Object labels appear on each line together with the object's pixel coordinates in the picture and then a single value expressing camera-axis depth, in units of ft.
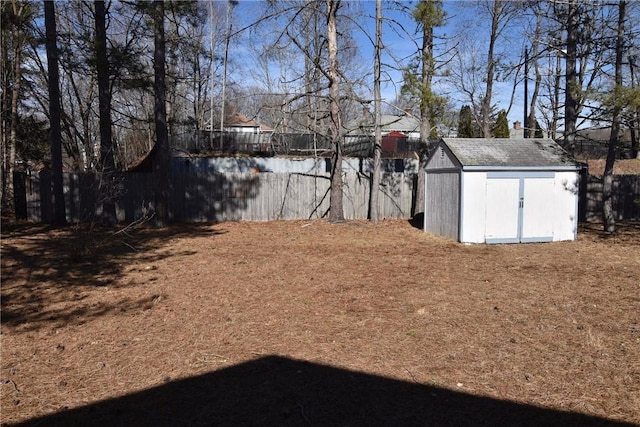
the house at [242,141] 103.35
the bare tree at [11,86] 43.28
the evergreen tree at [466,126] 107.55
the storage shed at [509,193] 38.65
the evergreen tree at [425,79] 47.62
